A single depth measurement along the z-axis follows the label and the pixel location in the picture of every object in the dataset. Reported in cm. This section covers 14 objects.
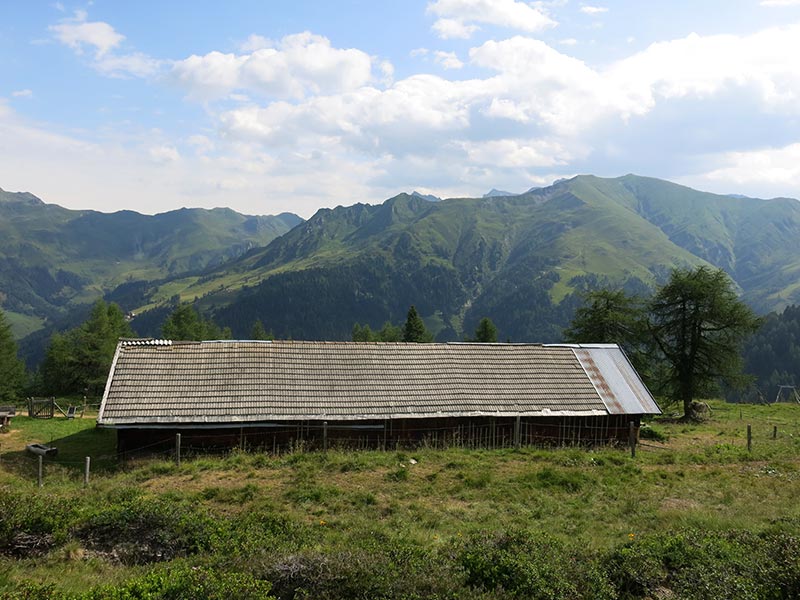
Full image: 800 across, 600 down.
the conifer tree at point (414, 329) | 7569
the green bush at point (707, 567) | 840
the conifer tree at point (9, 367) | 6288
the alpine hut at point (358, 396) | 2105
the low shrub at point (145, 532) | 1022
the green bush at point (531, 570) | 836
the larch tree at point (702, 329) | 3959
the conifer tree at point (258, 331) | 10436
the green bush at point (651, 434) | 2742
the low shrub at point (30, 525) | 1012
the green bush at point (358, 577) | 792
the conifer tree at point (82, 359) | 5478
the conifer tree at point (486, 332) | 7094
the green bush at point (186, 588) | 717
